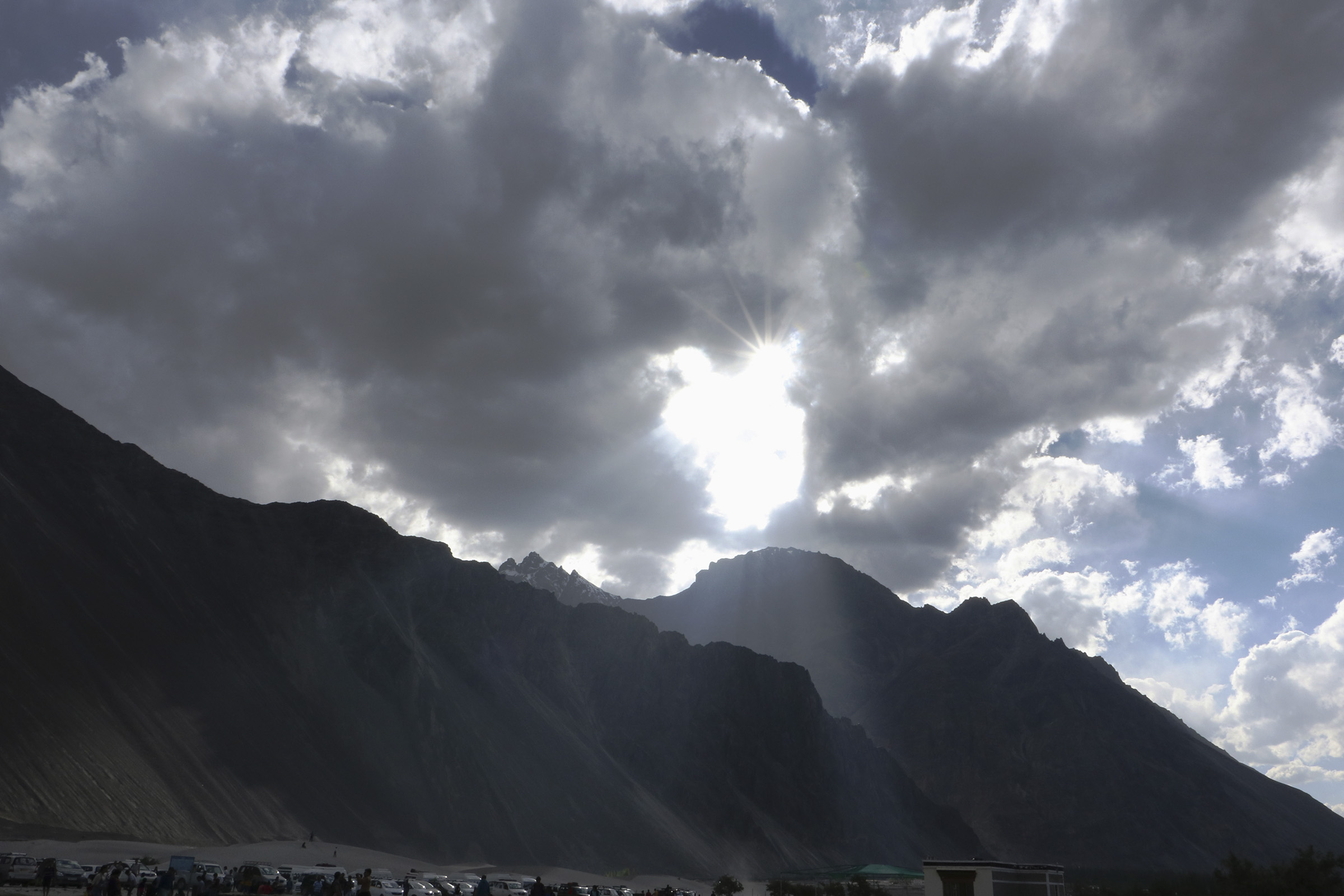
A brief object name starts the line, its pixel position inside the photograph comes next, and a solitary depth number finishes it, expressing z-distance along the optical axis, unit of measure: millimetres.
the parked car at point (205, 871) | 48584
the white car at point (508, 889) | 64812
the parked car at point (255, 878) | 54250
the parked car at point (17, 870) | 48156
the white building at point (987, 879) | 52625
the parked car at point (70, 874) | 48875
